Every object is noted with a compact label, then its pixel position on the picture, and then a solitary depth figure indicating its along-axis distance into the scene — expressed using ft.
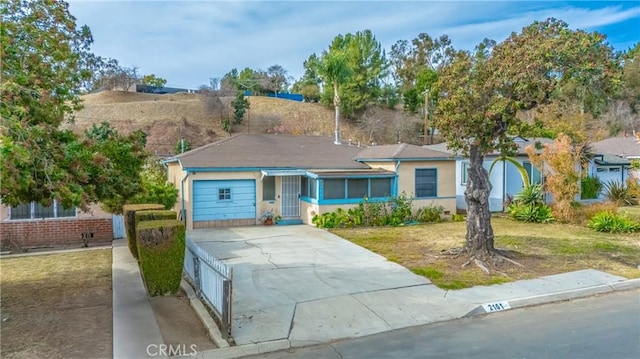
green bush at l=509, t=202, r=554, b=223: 59.41
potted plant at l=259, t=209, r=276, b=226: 58.70
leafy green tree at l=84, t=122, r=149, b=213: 25.81
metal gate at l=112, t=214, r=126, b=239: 49.78
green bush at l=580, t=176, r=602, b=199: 76.79
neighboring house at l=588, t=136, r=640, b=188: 82.09
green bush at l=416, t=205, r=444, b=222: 61.16
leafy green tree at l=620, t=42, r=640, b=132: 152.66
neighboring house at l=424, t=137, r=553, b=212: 69.09
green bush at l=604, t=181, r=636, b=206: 73.10
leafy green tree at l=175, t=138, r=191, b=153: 107.12
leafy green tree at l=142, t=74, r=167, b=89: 217.36
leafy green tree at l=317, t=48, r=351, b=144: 95.09
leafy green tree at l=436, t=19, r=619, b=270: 30.76
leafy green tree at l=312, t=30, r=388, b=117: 163.12
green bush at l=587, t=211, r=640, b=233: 50.47
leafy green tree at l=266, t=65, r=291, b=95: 221.07
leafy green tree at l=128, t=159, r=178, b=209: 49.60
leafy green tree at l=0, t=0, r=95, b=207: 20.04
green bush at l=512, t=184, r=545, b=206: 62.75
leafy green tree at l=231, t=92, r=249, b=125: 152.15
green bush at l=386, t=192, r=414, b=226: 58.90
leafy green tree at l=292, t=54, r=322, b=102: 195.72
